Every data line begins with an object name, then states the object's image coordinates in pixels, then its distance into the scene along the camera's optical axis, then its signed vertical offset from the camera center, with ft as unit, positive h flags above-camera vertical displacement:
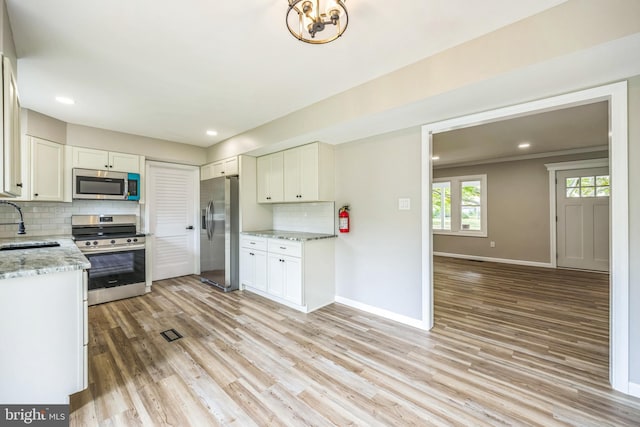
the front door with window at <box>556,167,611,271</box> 16.38 -0.26
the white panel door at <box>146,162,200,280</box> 14.97 -0.25
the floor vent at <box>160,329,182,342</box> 8.61 -3.99
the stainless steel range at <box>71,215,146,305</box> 11.53 -1.81
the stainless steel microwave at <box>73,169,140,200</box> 11.93 +1.35
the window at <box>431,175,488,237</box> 20.80 +0.71
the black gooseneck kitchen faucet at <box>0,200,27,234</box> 9.07 -0.52
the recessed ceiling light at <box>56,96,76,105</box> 9.35 +4.04
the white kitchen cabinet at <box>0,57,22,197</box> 4.93 +1.55
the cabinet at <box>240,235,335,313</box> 10.76 -2.47
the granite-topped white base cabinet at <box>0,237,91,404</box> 4.87 -2.25
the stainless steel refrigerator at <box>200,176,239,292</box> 13.60 -1.04
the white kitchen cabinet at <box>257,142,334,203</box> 11.35 +1.78
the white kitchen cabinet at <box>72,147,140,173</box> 12.12 +2.56
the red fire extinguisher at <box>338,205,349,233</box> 11.34 -0.22
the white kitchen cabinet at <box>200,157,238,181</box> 14.04 +2.55
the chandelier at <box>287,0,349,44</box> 4.54 +3.55
